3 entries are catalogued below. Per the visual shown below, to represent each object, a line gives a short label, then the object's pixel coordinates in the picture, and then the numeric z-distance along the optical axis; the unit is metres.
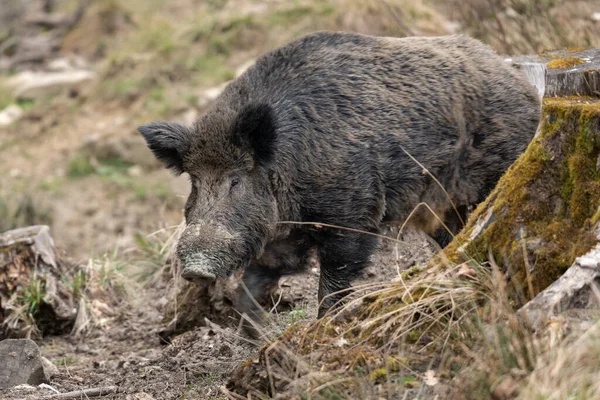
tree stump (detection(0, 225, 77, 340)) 15.65
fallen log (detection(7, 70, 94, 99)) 34.78
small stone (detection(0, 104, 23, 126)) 33.59
